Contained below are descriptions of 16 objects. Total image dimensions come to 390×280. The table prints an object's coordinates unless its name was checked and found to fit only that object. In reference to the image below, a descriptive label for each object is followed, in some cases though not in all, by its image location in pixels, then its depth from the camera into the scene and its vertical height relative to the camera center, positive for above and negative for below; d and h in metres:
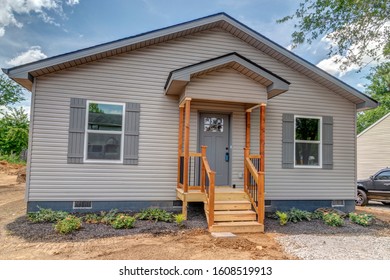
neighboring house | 14.56 +0.79
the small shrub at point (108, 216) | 5.75 -1.40
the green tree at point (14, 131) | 22.19 +1.64
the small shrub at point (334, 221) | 6.23 -1.39
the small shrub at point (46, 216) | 5.70 -1.39
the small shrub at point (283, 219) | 6.08 -1.36
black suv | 10.23 -1.01
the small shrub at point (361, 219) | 6.45 -1.40
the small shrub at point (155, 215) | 6.04 -1.38
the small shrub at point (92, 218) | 5.75 -1.44
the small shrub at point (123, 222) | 5.39 -1.38
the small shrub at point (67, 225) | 4.95 -1.37
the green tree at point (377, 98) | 25.73 +6.06
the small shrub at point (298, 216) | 6.60 -1.39
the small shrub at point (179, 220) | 5.60 -1.33
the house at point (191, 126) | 6.08 +0.79
